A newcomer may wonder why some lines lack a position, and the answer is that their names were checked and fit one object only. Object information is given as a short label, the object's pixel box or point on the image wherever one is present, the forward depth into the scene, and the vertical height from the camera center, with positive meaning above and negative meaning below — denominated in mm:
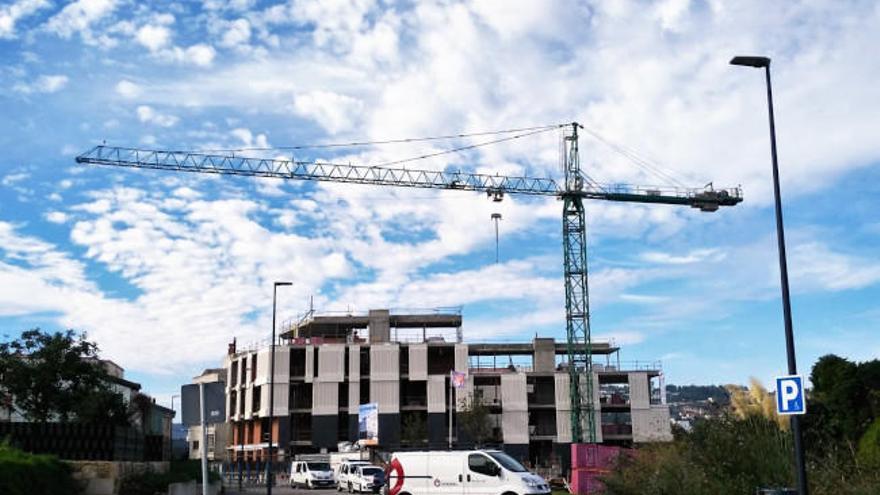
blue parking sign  15984 +302
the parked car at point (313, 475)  54719 -3487
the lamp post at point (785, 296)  15457 +2223
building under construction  87500 +2243
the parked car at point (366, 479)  45812 -3135
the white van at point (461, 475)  26062 -1718
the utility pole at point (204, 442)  12047 -304
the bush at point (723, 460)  19359 -1065
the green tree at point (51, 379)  32500 +1587
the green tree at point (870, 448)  18131 -999
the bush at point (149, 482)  23297 -1673
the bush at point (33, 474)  16562 -1047
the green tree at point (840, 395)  47750 +919
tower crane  87500 +21646
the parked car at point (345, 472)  49281 -2970
